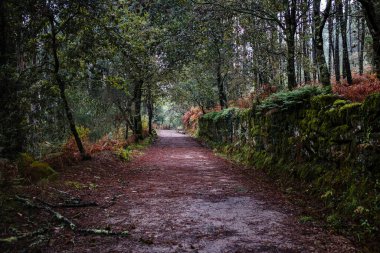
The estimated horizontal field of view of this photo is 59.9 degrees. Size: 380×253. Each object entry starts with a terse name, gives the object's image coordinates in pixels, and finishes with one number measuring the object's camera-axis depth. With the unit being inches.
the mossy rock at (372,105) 212.7
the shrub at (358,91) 318.0
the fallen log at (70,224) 189.6
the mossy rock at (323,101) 289.9
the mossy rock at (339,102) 269.0
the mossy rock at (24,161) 296.8
